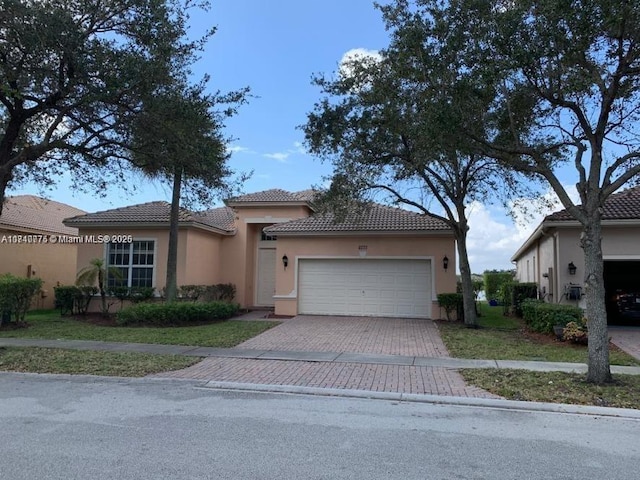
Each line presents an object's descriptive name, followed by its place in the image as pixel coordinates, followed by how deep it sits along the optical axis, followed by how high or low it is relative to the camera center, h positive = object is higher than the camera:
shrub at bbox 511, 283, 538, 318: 19.90 -0.20
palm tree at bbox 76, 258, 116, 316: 17.17 +0.14
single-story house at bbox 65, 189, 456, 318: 18.02 +1.06
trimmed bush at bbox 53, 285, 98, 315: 18.83 -0.71
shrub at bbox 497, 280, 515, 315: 21.12 -0.43
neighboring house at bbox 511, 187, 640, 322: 15.66 +1.28
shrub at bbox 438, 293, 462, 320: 16.97 -0.51
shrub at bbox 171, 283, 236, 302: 18.56 -0.41
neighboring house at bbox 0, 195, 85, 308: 20.59 +1.45
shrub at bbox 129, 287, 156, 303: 18.70 -0.50
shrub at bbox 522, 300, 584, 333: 12.98 -0.72
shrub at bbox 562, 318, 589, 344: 11.98 -1.06
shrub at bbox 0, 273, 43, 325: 15.16 -0.52
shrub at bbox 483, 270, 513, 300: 30.73 +0.43
